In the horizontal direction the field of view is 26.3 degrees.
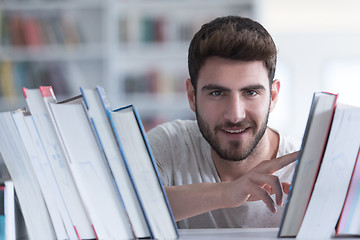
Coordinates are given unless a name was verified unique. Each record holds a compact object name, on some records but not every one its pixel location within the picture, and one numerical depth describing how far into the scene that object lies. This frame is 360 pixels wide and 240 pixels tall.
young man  1.21
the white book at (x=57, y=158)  1.11
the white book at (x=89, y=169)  1.11
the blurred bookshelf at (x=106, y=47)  3.14
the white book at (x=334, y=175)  1.08
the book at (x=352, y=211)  1.11
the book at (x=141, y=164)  1.11
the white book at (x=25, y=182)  1.15
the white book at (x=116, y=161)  1.10
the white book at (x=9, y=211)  1.14
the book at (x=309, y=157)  1.07
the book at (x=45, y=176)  1.13
